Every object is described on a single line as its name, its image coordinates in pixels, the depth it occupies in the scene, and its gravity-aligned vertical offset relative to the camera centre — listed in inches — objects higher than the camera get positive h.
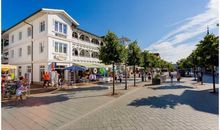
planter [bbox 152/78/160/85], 500.9 -66.9
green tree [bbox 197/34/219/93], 307.5 +50.5
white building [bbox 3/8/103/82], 479.6 +138.8
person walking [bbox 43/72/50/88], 420.0 -39.5
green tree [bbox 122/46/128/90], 320.7 +46.8
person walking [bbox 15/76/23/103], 256.3 -51.0
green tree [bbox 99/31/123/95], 311.2 +54.2
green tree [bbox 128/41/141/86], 432.8 +61.4
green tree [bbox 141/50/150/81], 578.2 +47.6
